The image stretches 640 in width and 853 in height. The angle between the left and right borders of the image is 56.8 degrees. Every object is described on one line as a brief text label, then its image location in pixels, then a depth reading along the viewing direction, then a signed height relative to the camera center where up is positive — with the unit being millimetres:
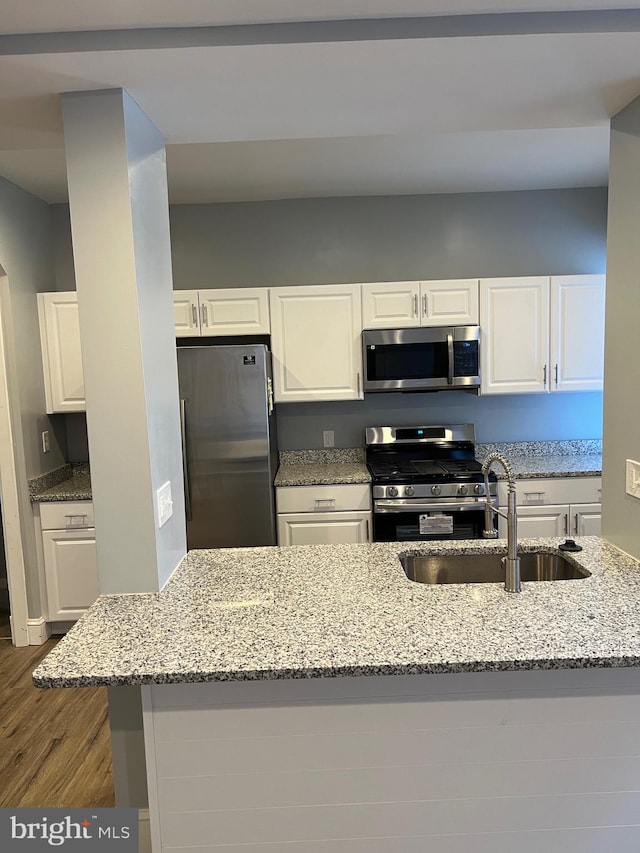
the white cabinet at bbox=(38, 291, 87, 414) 3572 +123
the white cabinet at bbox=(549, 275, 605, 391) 3662 +138
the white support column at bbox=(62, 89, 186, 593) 1728 +139
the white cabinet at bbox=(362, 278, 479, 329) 3666 +349
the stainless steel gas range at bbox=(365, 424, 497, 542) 3396 -822
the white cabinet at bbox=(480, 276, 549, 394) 3670 +146
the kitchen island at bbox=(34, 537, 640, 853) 1468 -966
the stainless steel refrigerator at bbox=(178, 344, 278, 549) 3283 -437
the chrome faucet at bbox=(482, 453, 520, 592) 1762 -570
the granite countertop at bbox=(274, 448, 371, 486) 3521 -678
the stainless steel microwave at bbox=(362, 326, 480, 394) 3619 +6
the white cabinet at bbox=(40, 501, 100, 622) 3438 -1078
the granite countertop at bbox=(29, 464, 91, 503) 3414 -697
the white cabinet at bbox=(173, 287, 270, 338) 3662 +335
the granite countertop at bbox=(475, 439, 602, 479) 3873 -657
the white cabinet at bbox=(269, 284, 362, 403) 3682 +144
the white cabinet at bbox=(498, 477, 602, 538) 3490 -887
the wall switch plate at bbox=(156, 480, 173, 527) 1897 -442
